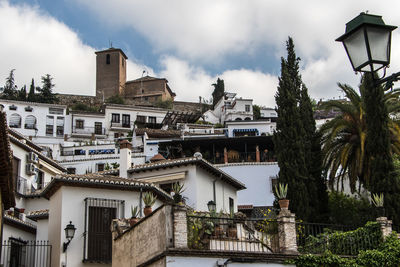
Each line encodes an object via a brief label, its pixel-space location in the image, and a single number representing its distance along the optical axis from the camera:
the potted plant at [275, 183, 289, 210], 17.12
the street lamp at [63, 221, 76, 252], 21.17
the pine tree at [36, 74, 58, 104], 79.44
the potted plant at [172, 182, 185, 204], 17.44
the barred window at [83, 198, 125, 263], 22.17
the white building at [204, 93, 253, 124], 69.00
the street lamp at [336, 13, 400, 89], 6.99
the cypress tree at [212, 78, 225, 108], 87.51
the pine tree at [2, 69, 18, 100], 79.38
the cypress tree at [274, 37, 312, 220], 27.57
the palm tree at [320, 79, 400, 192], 27.73
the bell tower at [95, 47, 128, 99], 96.69
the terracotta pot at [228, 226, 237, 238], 16.71
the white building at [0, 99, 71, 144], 66.38
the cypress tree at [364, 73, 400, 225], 21.83
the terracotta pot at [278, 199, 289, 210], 17.11
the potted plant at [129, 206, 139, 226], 18.22
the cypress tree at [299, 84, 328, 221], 27.97
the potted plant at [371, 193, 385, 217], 18.85
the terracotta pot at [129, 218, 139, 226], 18.20
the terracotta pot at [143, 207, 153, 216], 17.61
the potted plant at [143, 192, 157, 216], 17.62
